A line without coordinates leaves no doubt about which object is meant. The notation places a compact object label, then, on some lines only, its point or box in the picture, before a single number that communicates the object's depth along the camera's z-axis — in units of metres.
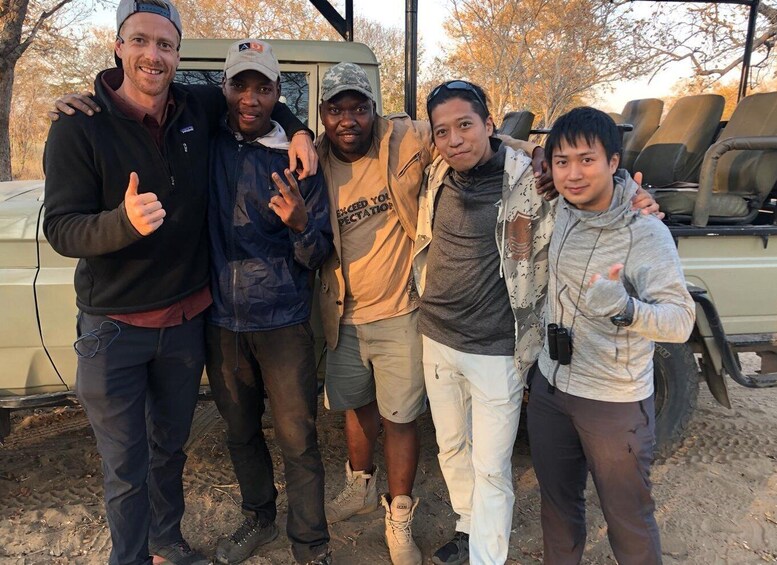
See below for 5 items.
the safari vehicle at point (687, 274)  2.76
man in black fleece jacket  1.96
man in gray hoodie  1.83
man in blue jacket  2.26
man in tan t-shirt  2.38
